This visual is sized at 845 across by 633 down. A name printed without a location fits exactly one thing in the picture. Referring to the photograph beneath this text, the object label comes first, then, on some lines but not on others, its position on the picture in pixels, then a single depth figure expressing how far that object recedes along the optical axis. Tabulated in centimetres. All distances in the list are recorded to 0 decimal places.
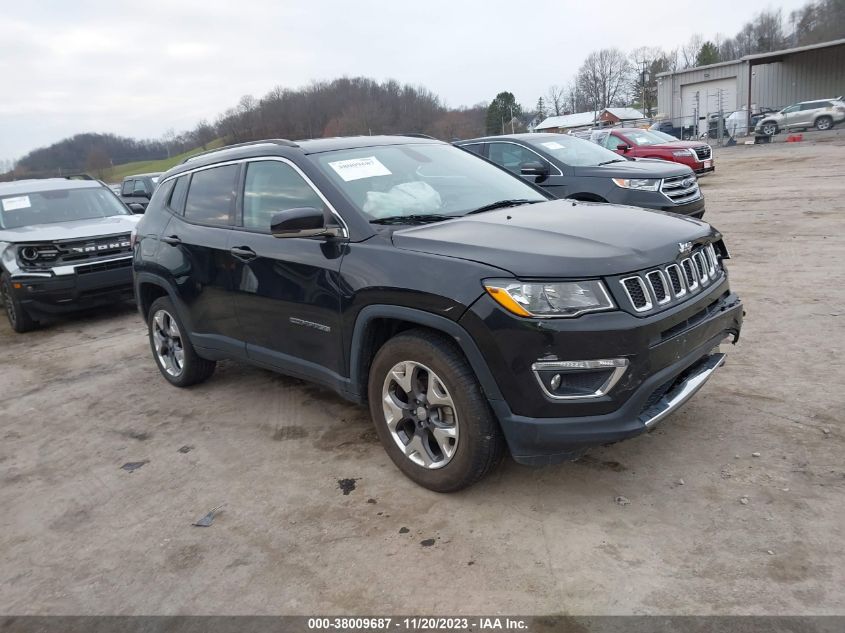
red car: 1702
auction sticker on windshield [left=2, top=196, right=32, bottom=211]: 859
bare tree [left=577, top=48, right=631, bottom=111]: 9888
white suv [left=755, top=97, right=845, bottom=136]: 3281
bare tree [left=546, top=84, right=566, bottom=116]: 9212
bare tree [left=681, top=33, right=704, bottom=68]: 10694
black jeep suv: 285
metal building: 4009
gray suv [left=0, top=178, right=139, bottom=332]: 759
